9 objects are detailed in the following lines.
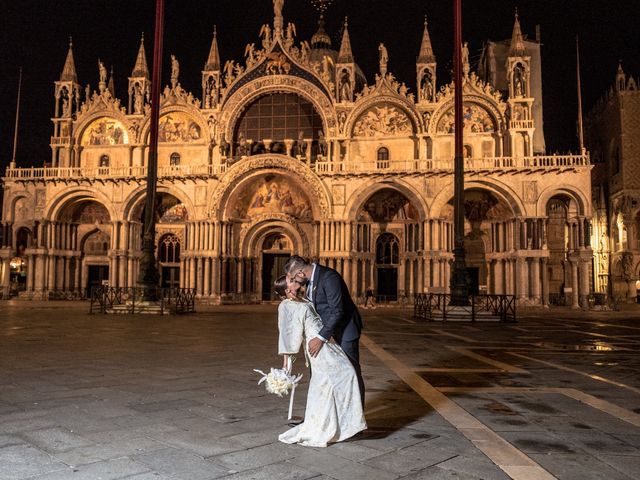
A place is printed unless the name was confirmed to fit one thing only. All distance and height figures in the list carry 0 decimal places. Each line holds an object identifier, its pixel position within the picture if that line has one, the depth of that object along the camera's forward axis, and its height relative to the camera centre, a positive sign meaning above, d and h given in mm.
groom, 4870 -254
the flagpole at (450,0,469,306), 19453 +2513
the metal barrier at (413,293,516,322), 19172 -1233
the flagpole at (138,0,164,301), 22047 +3331
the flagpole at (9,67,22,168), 36281 +9625
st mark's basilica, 31453 +5683
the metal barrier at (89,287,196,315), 21611 -1066
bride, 4711 -1064
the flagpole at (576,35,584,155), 30875 +9328
